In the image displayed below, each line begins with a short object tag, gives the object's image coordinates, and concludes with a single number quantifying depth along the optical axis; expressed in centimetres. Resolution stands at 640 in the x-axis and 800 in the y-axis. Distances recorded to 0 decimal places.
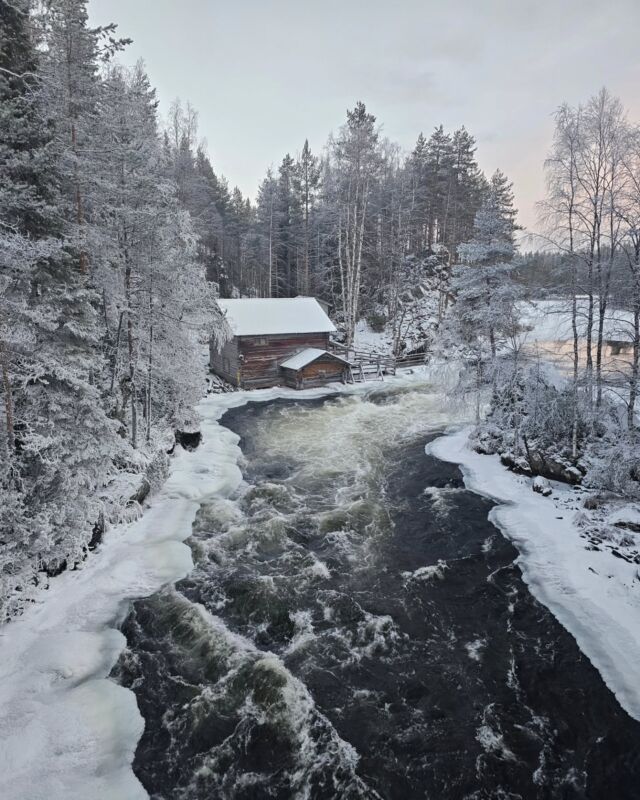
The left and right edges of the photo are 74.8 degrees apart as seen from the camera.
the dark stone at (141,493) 1211
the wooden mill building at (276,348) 2967
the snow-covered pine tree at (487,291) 1708
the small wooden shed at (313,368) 2984
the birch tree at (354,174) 2989
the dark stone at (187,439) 1812
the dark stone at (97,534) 1027
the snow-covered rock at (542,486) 1368
